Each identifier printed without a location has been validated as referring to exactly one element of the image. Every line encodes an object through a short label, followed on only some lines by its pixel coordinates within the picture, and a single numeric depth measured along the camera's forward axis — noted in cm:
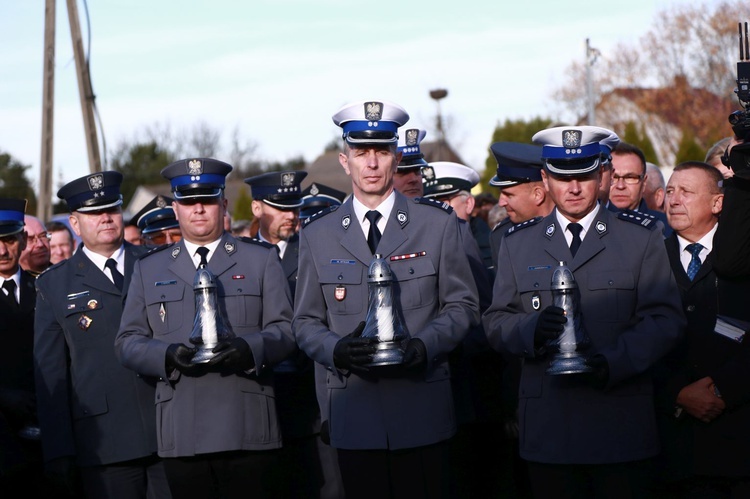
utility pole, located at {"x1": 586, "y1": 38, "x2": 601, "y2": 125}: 7756
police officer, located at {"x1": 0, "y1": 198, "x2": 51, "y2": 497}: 1387
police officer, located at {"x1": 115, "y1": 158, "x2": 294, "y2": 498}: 1150
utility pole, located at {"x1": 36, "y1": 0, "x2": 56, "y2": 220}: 3719
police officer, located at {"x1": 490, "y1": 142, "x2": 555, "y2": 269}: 1449
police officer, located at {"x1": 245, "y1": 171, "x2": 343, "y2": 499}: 1413
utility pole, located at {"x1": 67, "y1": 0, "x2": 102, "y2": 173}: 3425
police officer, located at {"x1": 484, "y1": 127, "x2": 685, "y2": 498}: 1006
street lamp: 8902
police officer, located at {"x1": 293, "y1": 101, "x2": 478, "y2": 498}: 1043
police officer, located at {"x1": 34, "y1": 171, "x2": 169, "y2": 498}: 1282
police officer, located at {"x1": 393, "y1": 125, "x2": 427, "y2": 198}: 1535
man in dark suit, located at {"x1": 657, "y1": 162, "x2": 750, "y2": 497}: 1074
